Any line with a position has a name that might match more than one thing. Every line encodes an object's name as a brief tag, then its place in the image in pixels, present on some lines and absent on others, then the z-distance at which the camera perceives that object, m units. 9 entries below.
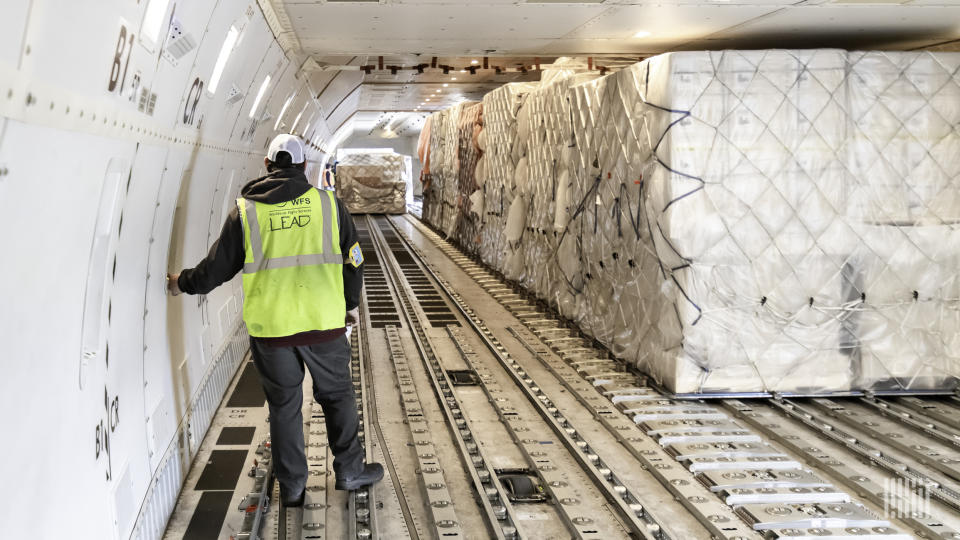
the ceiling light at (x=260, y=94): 6.40
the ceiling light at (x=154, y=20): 2.79
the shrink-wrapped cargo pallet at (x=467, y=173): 13.28
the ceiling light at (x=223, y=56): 4.39
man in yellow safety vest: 3.82
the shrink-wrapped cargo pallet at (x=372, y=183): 24.16
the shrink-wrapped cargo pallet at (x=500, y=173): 10.21
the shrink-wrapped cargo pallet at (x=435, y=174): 18.28
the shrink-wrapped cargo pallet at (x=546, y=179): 8.04
